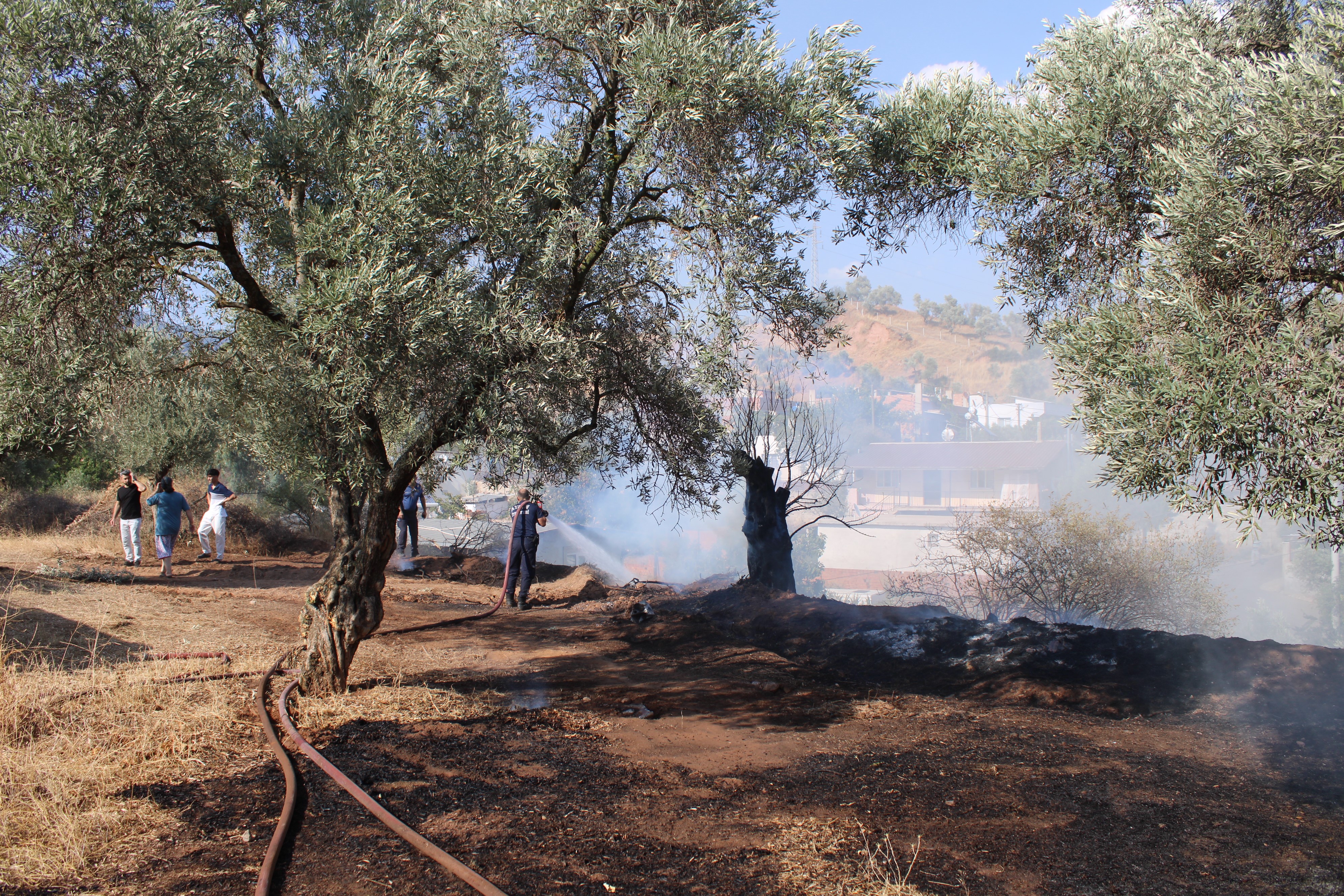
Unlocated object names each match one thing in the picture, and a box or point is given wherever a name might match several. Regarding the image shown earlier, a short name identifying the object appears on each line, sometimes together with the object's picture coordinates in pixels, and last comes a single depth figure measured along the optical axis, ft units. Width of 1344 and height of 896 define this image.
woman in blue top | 43.68
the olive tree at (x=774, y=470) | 47.62
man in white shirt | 49.29
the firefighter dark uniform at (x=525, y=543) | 43.55
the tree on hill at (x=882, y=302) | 564.39
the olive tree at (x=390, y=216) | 16.78
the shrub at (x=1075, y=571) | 56.70
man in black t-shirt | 43.78
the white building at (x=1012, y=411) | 358.23
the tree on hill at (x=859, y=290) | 573.33
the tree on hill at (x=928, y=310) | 554.87
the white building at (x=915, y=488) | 232.94
